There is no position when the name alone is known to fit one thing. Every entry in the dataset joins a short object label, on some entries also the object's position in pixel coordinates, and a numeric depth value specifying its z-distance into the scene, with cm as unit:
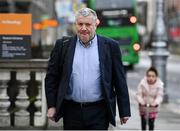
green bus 3538
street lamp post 1922
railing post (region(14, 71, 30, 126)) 1040
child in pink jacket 1095
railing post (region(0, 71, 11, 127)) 1023
